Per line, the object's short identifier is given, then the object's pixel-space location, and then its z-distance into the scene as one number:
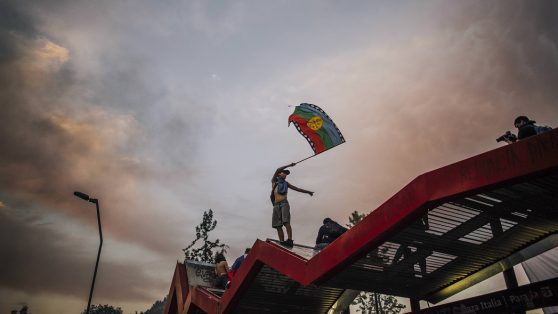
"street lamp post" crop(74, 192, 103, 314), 15.78
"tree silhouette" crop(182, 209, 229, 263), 33.90
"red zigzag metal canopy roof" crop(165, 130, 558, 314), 5.72
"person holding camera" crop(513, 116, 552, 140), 6.60
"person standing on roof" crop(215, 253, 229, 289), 14.36
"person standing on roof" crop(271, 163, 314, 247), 10.36
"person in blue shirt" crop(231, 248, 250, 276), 12.52
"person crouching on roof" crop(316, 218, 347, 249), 9.82
